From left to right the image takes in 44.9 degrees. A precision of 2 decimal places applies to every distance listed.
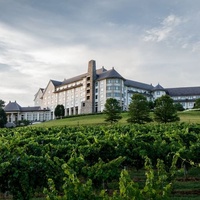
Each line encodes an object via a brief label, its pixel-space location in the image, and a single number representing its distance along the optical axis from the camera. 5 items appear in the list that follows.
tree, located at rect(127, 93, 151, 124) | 45.33
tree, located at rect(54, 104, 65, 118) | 78.37
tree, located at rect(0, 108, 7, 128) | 67.54
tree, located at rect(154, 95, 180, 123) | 44.37
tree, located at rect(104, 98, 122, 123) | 49.07
